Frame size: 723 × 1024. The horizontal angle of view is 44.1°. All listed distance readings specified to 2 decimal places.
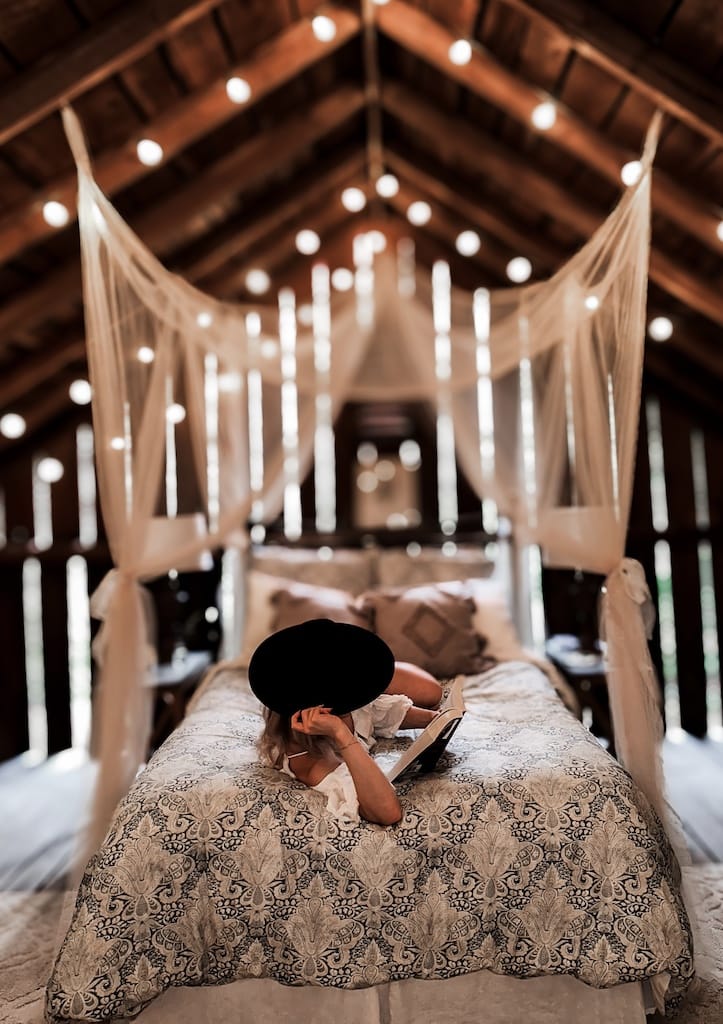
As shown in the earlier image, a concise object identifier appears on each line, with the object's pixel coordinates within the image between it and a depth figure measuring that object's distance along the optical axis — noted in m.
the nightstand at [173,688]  3.59
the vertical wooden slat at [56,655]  4.91
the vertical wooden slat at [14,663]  4.84
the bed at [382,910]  2.00
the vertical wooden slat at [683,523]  4.92
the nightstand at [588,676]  3.54
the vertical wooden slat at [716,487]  4.92
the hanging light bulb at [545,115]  3.10
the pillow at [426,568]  4.10
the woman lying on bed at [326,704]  2.13
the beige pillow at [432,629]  3.52
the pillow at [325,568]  4.07
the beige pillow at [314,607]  3.66
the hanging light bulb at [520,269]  4.04
